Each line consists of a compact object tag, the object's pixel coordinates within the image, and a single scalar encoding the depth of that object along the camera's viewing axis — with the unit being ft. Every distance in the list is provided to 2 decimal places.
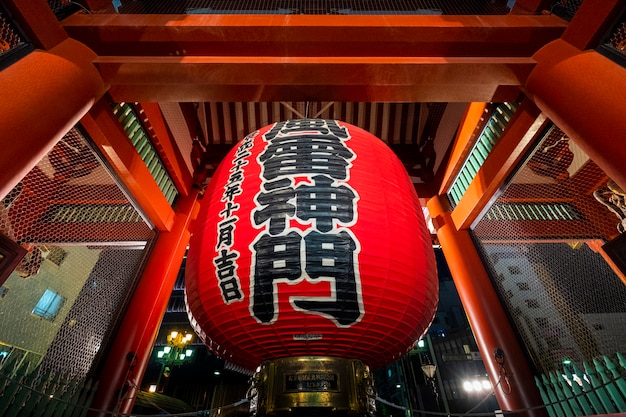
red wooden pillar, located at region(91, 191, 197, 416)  10.12
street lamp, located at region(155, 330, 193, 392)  32.65
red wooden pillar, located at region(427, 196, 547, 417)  10.39
